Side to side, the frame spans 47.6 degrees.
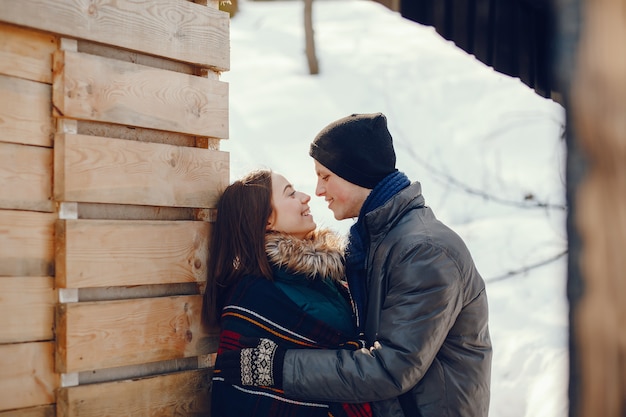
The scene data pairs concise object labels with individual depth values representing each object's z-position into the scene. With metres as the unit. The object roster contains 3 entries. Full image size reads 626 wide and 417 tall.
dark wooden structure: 3.61
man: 2.78
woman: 3.08
